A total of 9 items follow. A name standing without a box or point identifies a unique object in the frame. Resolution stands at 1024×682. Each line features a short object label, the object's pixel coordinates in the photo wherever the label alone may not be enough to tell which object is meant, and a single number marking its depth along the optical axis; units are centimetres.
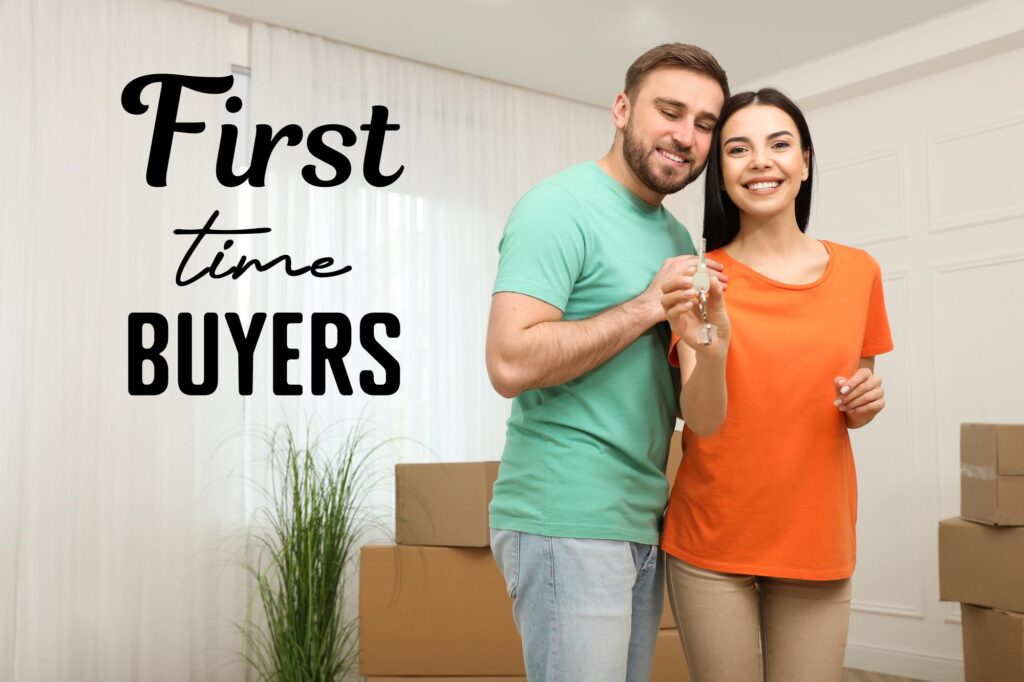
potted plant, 307
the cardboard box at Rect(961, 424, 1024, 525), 253
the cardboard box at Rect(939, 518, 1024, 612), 256
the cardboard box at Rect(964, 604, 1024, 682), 251
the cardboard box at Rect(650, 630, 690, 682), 286
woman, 130
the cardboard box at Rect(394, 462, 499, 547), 288
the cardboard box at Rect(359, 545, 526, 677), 286
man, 128
